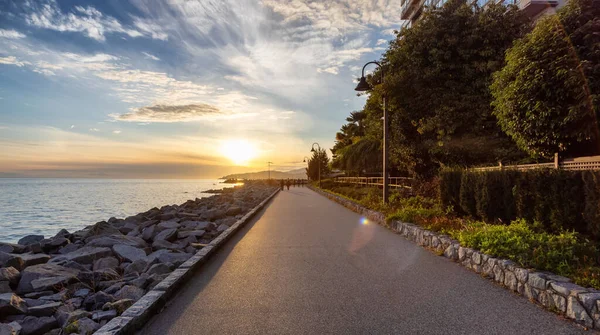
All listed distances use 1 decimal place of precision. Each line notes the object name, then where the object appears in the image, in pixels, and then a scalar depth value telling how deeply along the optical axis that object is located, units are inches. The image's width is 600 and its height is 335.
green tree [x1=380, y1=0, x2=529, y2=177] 696.4
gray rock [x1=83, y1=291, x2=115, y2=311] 221.9
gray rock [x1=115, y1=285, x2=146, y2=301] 217.8
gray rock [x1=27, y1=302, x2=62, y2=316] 212.8
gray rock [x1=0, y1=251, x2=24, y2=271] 323.6
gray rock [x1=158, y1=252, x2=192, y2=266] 319.9
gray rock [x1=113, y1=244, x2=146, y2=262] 369.4
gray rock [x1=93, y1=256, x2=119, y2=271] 328.8
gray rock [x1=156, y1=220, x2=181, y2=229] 547.8
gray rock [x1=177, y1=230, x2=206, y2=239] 466.6
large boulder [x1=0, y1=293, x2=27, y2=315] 206.7
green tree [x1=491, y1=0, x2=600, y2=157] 360.5
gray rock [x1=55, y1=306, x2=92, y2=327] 184.2
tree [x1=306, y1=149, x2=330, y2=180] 3070.9
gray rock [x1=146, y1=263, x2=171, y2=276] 270.5
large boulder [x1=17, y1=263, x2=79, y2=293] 269.0
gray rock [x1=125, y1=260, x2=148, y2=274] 309.2
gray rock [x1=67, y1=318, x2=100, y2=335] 165.6
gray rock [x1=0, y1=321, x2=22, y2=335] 177.3
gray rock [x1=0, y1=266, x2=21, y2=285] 277.2
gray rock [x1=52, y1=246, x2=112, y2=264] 359.9
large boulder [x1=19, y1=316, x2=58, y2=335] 188.4
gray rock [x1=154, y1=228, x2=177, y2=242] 458.9
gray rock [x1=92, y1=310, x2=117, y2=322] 183.3
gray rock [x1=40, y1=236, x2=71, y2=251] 492.1
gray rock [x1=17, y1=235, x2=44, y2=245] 553.8
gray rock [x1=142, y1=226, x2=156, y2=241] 517.0
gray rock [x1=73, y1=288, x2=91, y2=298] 249.3
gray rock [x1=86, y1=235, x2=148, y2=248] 426.0
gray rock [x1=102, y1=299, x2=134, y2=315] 194.2
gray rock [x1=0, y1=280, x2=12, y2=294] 260.2
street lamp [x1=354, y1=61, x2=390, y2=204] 633.6
